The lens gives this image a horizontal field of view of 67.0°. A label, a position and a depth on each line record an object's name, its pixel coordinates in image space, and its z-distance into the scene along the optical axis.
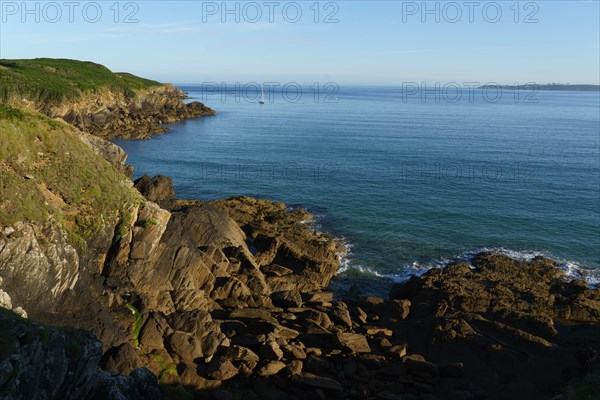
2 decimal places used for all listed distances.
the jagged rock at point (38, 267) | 21.58
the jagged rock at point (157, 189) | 41.38
